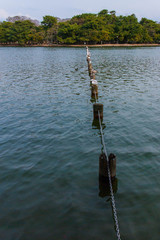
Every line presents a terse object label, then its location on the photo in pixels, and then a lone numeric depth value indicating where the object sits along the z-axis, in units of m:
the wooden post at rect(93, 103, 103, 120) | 11.59
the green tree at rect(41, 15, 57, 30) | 143.88
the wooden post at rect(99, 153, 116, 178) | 6.25
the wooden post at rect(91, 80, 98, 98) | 15.70
